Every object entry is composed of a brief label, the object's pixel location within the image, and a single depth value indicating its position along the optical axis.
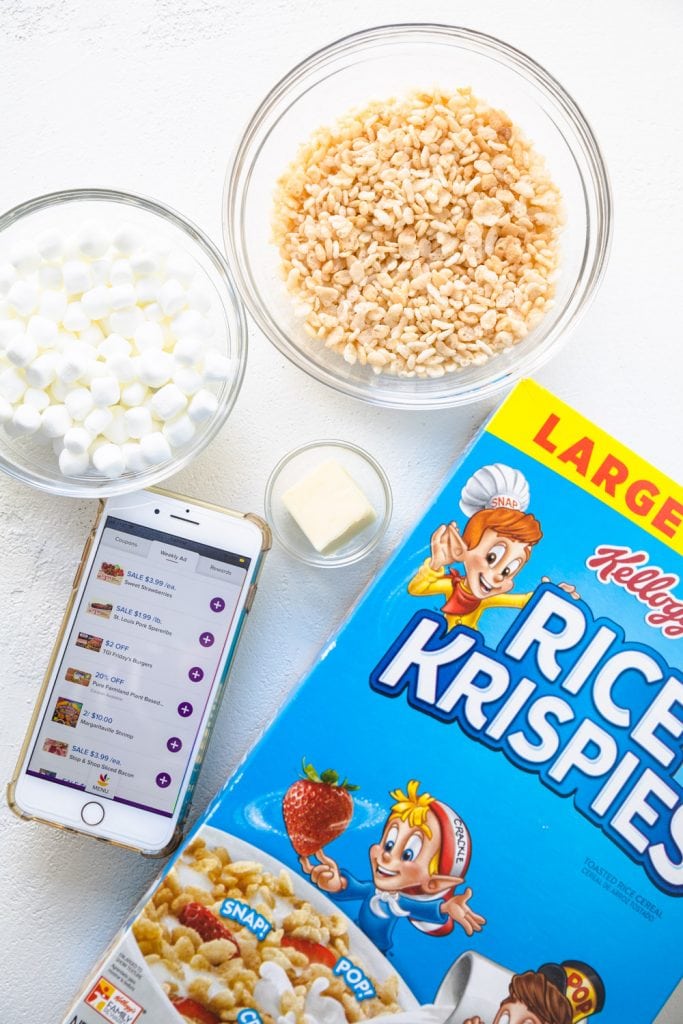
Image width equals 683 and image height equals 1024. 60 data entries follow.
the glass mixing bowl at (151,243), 0.92
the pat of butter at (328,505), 0.94
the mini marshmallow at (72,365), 0.85
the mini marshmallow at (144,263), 0.87
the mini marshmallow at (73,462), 0.89
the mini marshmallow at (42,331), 0.86
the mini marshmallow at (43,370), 0.85
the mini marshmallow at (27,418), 0.87
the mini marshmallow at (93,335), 0.88
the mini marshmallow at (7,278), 0.87
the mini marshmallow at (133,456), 0.90
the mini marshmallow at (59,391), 0.88
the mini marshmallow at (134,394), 0.88
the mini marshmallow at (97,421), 0.87
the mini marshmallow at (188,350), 0.87
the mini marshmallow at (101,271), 0.87
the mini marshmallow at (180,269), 0.89
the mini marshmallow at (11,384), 0.87
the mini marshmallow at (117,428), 0.89
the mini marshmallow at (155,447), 0.89
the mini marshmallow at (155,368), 0.87
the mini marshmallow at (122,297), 0.86
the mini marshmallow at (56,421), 0.87
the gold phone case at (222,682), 0.94
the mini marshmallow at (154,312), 0.89
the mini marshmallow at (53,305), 0.86
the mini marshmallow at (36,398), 0.88
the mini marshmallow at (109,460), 0.88
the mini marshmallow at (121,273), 0.87
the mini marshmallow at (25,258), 0.87
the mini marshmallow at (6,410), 0.87
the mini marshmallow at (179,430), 0.90
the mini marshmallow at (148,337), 0.88
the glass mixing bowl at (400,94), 0.96
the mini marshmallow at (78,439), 0.87
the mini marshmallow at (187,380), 0.88
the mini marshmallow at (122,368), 0.86
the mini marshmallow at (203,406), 0.88
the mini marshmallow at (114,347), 0.87
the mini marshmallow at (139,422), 0.88
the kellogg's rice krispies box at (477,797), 0.89
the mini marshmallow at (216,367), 0.88
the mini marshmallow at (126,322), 0.87
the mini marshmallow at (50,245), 0.86
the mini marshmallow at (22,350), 0.85
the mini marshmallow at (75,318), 0.87
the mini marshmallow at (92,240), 0.86
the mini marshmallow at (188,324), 0.89
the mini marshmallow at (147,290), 0.88
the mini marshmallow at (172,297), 0.87
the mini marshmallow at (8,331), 0.86
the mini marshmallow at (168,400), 0.88
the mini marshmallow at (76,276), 0.85
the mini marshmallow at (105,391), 0.86
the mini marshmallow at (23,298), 0.86
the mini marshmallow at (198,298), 0.90
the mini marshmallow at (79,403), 0.87
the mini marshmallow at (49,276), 0.87
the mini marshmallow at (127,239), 0.87
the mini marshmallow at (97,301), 0.86
